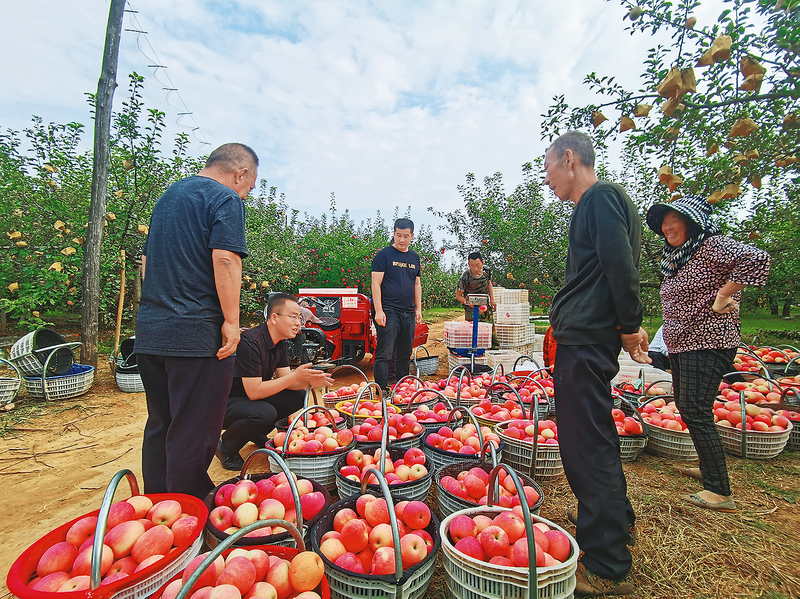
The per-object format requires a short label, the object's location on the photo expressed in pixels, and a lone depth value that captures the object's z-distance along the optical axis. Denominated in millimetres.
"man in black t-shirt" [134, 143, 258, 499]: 2090
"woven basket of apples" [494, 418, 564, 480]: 2893
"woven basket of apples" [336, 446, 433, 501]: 2238
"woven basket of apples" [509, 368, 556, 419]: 4000
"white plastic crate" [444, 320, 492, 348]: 6921
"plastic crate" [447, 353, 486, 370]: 6532
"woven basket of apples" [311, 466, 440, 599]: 1486
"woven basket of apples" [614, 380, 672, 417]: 4012
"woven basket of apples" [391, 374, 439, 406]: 4082
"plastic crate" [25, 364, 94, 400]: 5168
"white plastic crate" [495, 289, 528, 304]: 8344
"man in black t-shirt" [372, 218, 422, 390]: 5340
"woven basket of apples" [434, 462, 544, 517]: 2076
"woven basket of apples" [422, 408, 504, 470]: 2656
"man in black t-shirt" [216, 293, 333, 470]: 3064
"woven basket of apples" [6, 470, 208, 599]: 1245
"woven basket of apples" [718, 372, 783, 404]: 3852
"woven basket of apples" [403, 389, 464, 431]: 3365
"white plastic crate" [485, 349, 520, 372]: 6578
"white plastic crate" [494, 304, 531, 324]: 7605
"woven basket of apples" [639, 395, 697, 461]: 3301
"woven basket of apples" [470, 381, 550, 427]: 3510
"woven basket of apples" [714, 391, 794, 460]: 3277
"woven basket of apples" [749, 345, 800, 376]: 5082
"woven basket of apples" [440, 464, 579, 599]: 1437
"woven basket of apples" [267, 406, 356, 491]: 2611
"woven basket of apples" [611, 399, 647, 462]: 3240
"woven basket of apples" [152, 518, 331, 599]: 1236
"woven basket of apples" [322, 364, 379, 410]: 4156
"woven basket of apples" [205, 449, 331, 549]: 1711
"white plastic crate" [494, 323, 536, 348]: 7645
